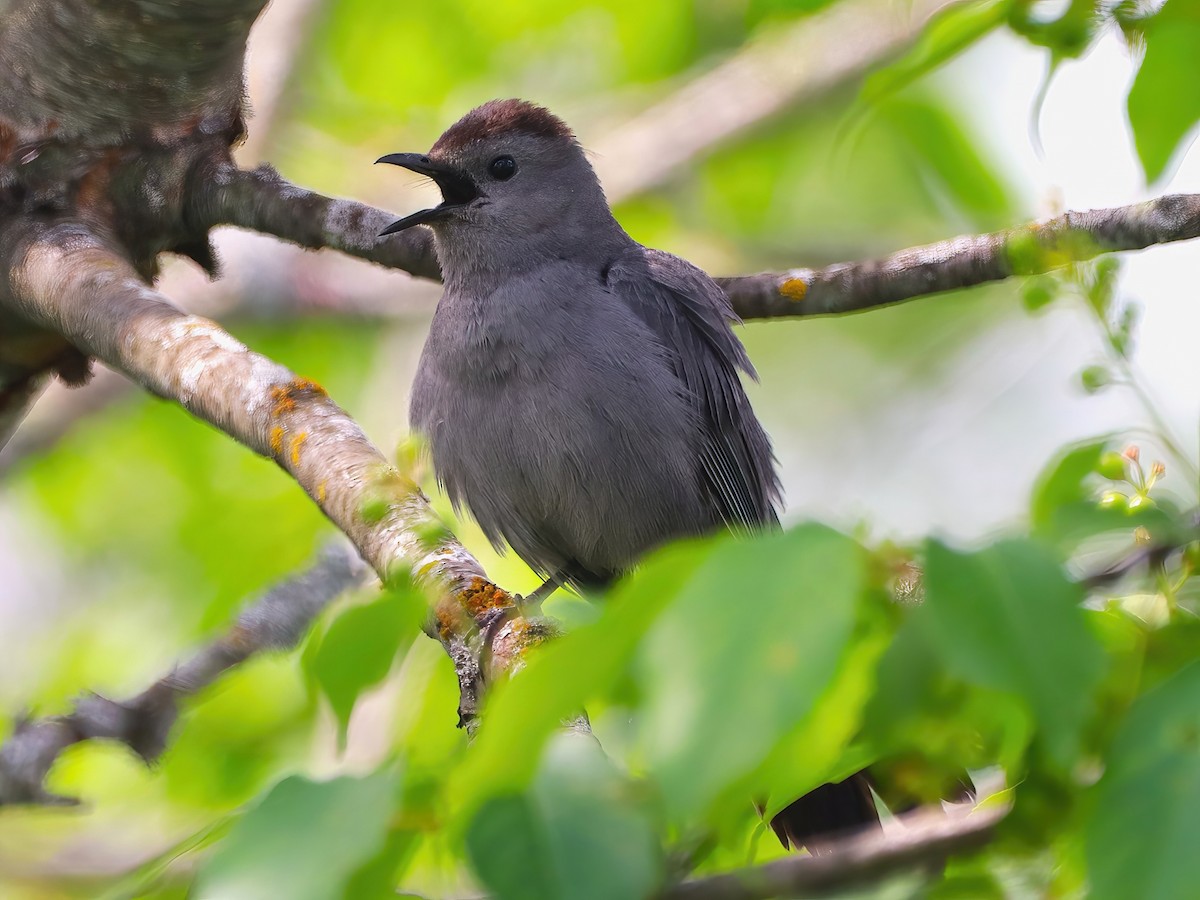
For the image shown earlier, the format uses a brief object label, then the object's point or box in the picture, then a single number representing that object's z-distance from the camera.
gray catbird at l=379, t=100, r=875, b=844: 4.93
